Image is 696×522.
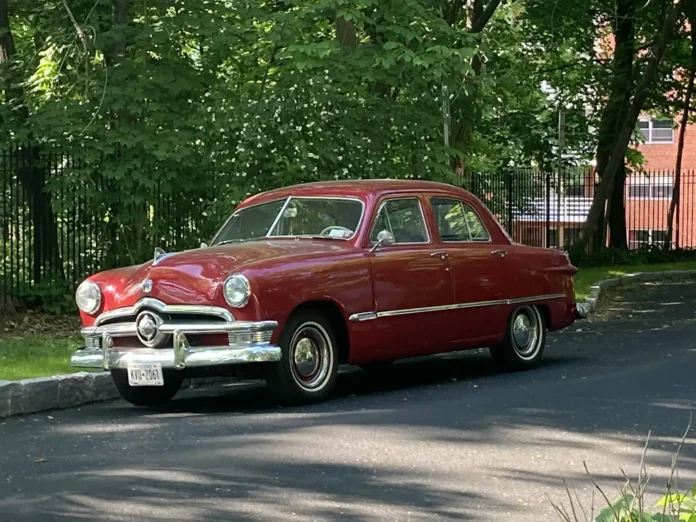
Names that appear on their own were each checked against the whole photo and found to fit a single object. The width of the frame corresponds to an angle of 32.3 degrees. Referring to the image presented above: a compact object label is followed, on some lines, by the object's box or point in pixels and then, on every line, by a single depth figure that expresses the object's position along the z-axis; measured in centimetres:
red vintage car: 904
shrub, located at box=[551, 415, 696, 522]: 336
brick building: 2866
